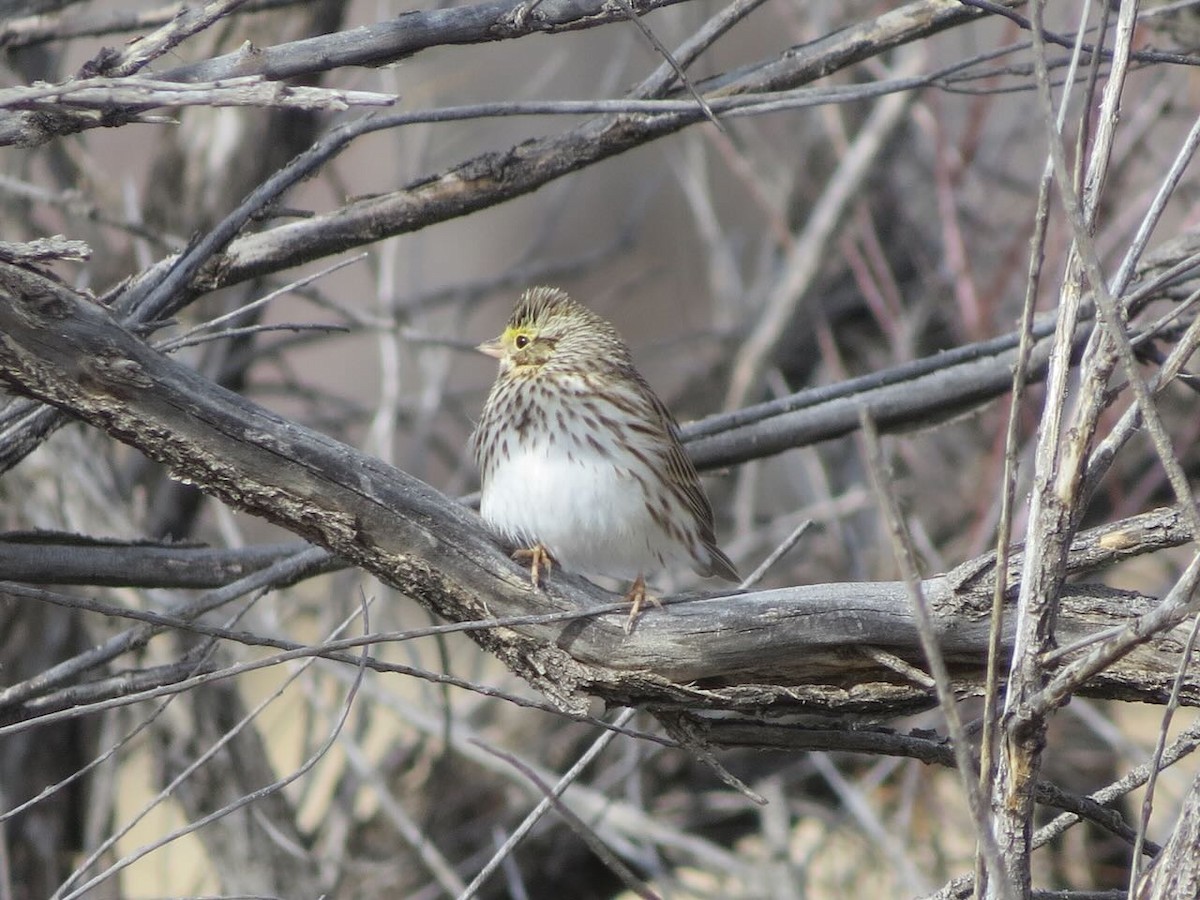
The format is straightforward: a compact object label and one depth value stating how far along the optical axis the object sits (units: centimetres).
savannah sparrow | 765
